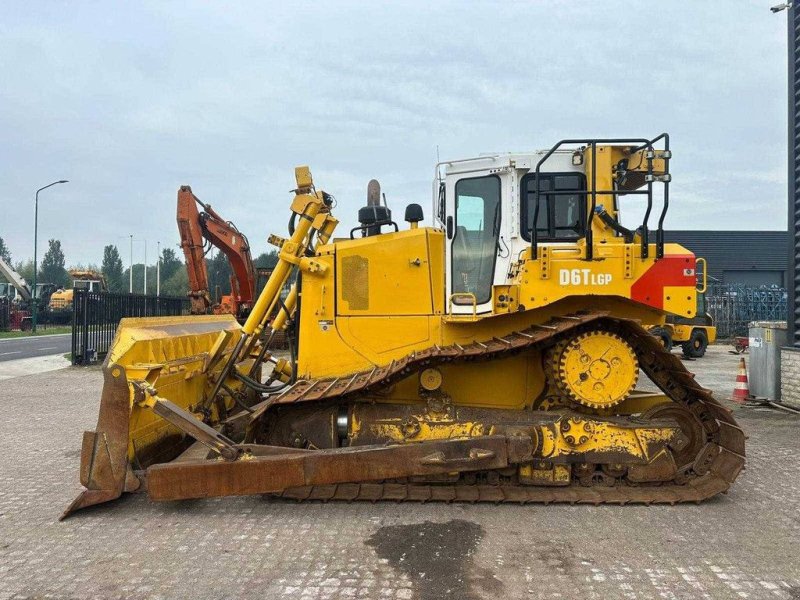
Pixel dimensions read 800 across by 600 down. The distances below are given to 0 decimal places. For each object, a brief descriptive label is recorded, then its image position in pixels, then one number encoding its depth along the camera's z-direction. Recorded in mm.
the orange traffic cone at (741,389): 10086
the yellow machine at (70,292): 35438
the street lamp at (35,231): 30609
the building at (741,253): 36250
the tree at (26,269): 89250
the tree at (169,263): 97250
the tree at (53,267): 94625
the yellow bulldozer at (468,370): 4676
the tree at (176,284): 71500
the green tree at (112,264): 86044
